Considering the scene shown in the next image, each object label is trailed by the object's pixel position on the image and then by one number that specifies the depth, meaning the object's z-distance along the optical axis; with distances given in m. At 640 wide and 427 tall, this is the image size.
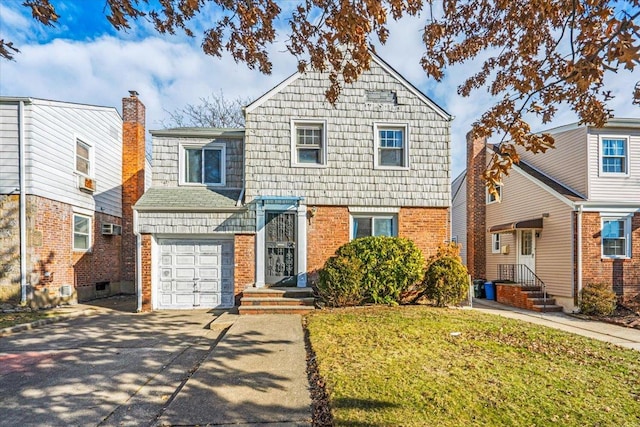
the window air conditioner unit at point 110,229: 13.22
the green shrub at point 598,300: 10.12
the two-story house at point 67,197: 9.87
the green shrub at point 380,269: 9.05
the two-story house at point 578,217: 11.02
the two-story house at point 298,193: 10.20
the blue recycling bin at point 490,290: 13.58
